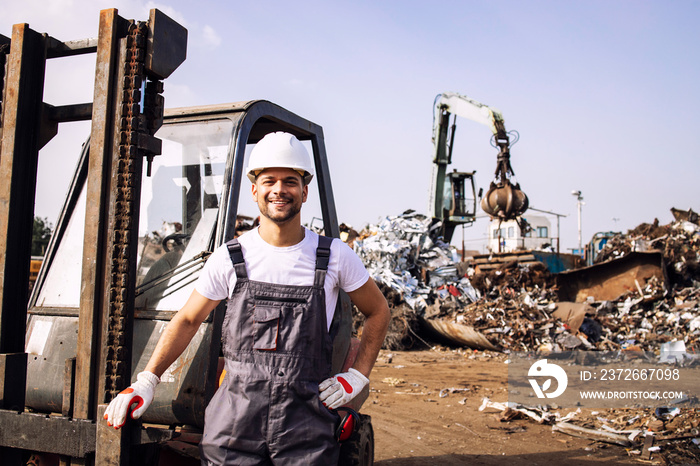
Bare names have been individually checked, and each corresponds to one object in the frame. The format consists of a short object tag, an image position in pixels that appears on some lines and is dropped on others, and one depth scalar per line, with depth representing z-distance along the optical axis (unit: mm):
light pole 36347
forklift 2129
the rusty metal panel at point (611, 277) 13141
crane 15891
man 1967
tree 23695
